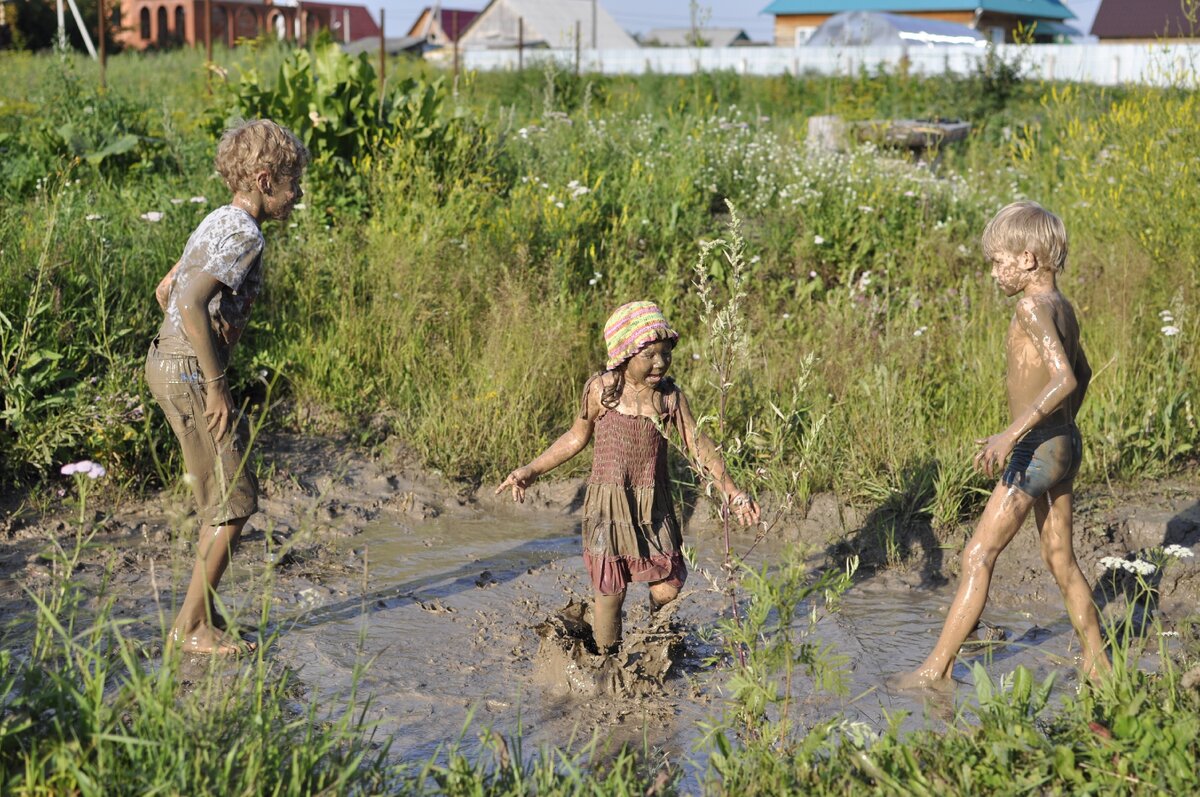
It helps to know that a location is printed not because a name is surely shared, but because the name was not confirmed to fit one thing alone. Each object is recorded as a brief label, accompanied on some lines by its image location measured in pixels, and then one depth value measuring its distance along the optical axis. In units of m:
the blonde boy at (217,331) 4.06
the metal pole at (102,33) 11.91
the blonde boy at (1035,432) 4.02
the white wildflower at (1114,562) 4.51
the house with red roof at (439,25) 52.36
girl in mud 4.17
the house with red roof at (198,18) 39.81
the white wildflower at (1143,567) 4.21
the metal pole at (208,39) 11.56
